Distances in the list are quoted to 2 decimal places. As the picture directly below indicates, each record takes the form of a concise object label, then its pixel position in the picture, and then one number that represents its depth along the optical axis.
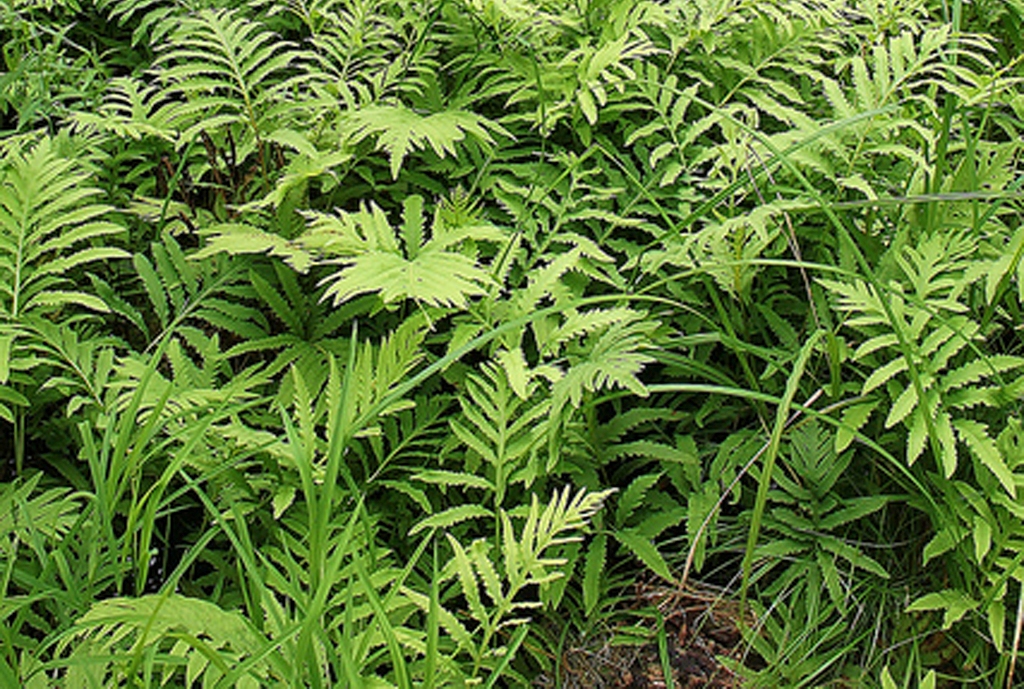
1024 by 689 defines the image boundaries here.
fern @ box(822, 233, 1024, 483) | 1.71
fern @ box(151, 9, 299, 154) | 2.21
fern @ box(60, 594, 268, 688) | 1.50
